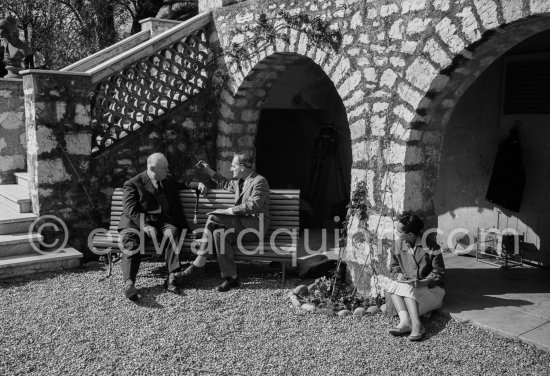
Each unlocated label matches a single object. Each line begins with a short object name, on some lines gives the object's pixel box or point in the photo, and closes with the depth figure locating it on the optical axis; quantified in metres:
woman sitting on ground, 4.67
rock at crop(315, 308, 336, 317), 5.07
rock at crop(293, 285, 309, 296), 5.54
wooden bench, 5.80
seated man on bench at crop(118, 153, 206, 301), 5.68
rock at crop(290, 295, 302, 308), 5.28
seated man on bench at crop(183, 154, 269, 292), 5.77
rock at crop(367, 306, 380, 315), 5.09
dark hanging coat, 6.58
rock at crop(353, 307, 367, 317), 5.07
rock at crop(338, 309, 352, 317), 5.06
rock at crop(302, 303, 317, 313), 5.14
